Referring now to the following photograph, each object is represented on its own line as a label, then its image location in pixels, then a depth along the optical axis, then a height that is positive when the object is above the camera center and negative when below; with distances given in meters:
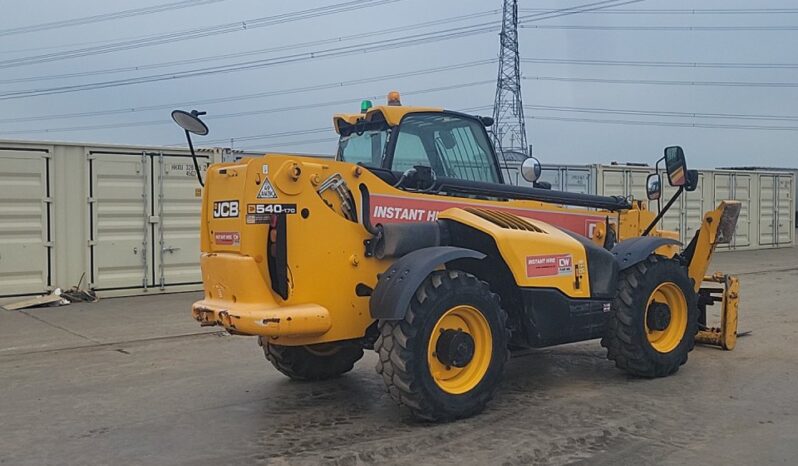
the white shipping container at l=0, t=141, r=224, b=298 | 11.84 -0.17
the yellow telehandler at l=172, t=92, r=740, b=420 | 5.00 -0.42
